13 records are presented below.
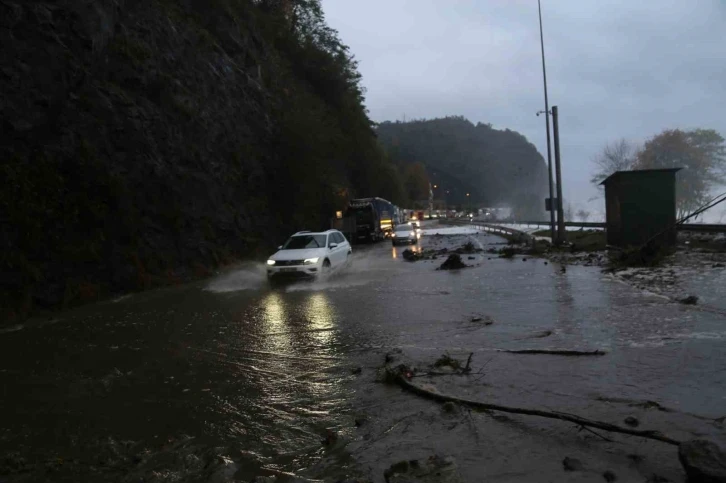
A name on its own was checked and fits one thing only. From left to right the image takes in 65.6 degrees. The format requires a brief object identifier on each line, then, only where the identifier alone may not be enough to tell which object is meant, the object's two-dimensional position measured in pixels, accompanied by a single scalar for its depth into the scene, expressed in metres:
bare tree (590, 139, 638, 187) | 60.66
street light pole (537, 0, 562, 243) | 27.73
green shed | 19.23
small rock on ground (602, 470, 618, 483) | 3.71
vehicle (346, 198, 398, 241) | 44.22
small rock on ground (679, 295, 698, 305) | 9.74
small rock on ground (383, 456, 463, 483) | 3.85
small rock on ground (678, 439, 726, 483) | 3.41
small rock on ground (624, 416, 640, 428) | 4.55
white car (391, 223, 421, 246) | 37.12
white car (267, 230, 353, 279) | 16.27
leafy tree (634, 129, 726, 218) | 50.16
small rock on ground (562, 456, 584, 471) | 3.89
